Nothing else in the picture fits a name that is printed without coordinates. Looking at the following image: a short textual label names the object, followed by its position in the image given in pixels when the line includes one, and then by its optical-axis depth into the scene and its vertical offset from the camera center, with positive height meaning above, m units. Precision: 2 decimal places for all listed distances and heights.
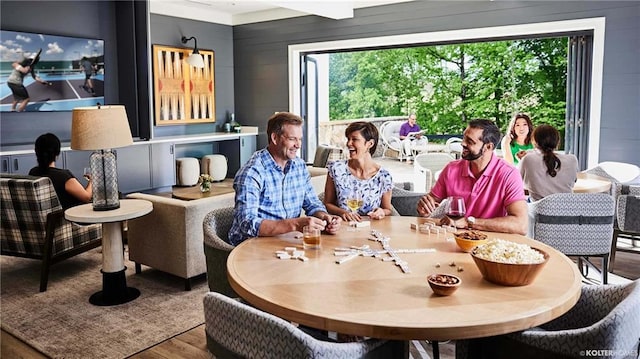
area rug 3.01 -1.26
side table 3.60 -0.95
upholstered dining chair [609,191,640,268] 3.92 -0.70
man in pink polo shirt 2.57 -0.32
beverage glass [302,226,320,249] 2.17 -0.48
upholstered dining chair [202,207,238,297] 2.41 -0.62
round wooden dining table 1.46 -0.55
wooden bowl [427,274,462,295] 1.63 -0.51
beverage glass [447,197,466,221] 2.19 -0.37
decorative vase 5.46 -0.68
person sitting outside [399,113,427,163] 10.93 -0.33
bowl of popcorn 1.68 -0.46
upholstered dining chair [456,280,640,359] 1.49 -0.65
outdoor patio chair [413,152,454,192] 5.77 -0.45
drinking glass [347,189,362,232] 2.47 -0.38
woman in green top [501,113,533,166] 4.91 -0.14
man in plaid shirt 2.41 -0.35
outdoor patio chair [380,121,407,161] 11.77 -0.34
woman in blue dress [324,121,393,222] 3.02 -0.33
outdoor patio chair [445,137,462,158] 9.18 -0.51
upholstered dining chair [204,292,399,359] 1.43 -0.61
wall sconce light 7.93 +0.96
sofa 3.72 -0.83
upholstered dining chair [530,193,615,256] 3.29 -0.65
